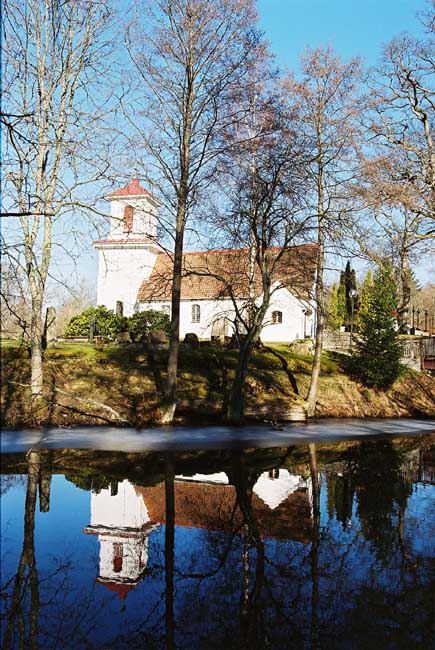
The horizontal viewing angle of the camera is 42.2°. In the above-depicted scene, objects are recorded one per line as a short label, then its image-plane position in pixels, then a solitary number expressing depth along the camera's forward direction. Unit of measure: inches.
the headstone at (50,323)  739.3
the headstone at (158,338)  836.0
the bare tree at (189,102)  622.8
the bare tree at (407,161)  845.2
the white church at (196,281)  637.9
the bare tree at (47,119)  368.2
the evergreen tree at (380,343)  903.7
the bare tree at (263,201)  645.3
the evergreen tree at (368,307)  937.9
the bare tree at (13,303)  250.1
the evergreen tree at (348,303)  1674.5
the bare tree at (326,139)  713.6
